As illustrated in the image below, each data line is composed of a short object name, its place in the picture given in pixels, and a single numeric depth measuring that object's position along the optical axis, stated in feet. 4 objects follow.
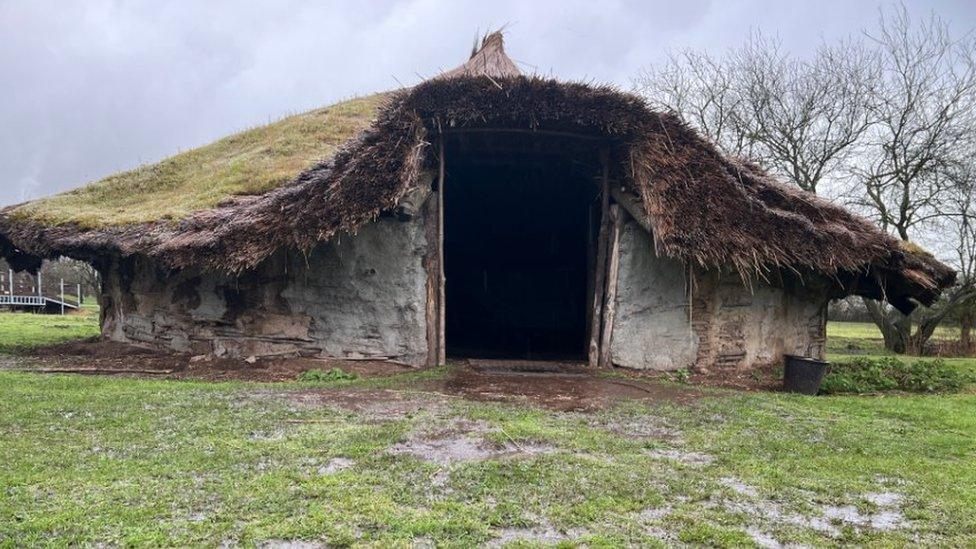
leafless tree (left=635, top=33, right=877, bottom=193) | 64.13
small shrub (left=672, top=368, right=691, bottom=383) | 30.12
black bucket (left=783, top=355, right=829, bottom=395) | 28.68
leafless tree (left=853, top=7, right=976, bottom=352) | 59.31
